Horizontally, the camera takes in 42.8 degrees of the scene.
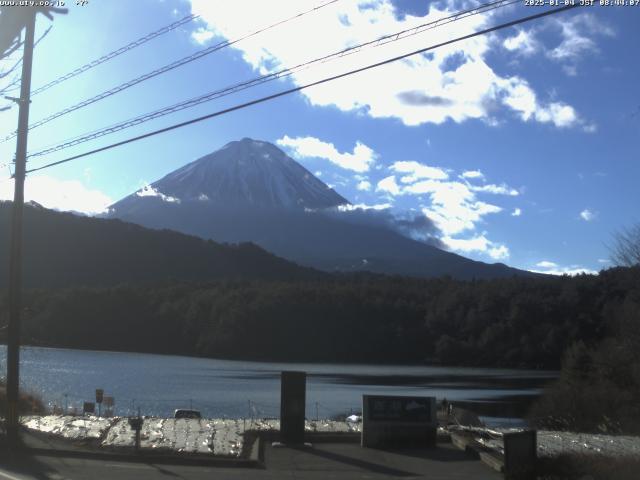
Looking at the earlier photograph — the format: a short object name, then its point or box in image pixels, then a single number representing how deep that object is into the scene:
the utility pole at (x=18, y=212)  18.81
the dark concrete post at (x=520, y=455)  14.20
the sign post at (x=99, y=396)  26.20
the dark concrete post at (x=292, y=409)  18.22
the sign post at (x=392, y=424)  18.34
